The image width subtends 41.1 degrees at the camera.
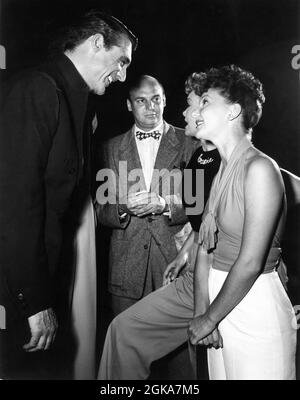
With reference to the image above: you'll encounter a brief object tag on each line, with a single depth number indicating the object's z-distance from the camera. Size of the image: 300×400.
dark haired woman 1.47
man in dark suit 1.52
